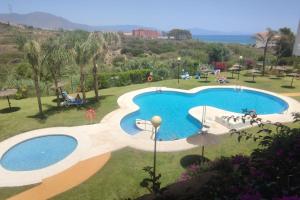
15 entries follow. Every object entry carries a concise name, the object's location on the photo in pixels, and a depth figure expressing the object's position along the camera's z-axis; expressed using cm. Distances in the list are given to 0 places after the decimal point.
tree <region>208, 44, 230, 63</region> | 4594
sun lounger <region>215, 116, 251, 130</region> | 1389
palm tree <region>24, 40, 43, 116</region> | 1340
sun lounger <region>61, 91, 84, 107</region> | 1734
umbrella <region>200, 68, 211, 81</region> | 2698
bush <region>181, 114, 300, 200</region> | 282
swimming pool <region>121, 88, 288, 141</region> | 1533
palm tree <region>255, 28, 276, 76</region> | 2786
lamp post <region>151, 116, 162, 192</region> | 852
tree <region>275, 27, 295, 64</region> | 3184
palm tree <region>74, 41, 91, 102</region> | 1577
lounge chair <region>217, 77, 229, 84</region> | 2486
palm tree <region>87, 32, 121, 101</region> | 1623
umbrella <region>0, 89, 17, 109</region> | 1600
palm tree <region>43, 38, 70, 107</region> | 1487
